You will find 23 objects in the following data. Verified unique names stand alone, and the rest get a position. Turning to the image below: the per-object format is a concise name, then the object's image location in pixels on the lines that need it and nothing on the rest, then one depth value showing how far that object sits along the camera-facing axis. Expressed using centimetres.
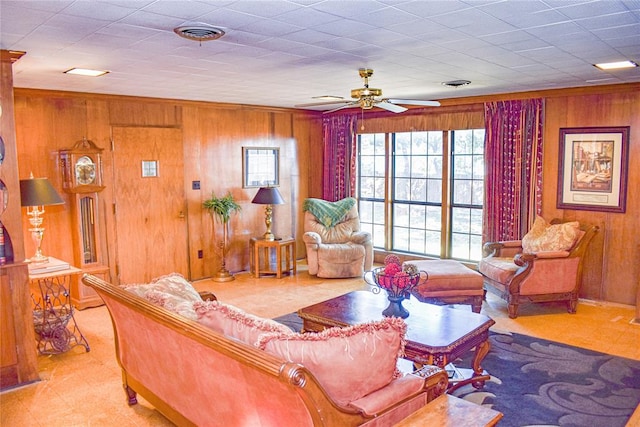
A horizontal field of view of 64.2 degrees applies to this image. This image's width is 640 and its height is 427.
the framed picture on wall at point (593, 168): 561
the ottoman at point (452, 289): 496
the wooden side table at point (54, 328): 440
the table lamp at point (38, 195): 444
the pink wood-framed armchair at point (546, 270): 524
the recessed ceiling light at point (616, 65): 430
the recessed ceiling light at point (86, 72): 435
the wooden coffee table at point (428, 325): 321
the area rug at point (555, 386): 329
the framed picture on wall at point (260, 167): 743
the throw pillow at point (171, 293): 276
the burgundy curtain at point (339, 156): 802
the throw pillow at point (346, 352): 209
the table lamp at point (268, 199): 698
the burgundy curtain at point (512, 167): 616
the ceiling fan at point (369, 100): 436
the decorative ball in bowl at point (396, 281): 357
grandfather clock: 549
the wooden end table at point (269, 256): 705
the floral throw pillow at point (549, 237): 545
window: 697
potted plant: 681
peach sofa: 197
